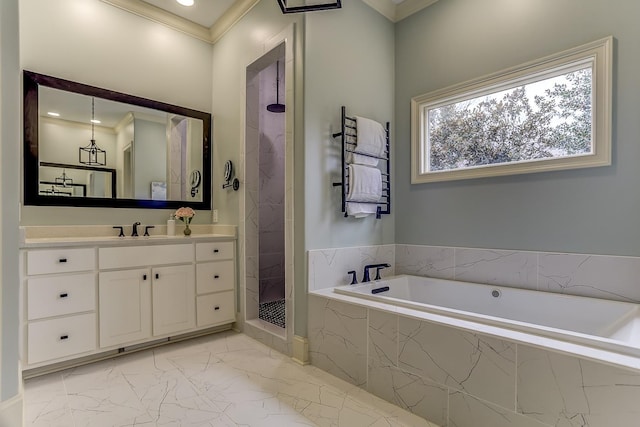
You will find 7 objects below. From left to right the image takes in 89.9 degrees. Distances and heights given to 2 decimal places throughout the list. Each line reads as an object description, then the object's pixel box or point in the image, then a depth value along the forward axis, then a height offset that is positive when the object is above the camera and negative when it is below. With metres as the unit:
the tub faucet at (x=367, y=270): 2.61 -0.48
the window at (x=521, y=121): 2.01 +0.69
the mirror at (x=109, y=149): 2.39 +0.54
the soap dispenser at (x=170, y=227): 2.94 -0.14
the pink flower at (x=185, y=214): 2.94 -0.02
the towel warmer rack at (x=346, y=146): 2.48 +0.53
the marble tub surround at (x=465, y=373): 1.21 -0.74
